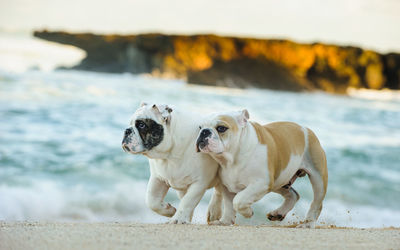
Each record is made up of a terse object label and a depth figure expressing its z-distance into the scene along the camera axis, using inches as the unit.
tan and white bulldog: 413.7
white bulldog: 418.9
